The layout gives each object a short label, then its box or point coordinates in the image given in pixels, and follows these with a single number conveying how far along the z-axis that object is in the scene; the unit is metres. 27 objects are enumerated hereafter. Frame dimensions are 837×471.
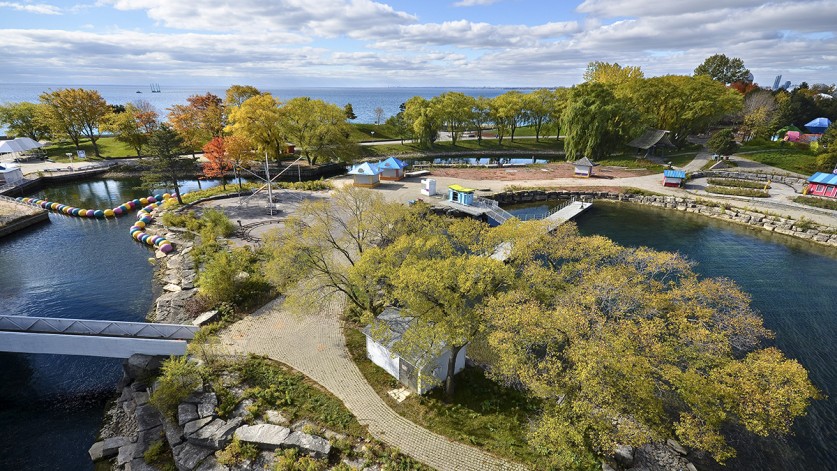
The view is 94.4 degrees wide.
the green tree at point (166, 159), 41.44
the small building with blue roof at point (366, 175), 52.94
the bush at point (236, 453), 15.40
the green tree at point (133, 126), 61.88
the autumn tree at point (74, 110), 64.81
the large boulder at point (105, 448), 17.28
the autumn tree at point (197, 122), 61.88
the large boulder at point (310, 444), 15.66
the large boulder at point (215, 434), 16.26
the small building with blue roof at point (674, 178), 55.19
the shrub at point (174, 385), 17.69
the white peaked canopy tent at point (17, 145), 59.62
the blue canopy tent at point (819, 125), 77.94
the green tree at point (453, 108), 76.94
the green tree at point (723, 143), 62.06
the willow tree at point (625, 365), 13.89
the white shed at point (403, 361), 18.13
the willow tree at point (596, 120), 65.12
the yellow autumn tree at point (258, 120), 52.56
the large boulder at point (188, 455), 15.70
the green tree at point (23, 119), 69.18
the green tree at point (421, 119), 75.38
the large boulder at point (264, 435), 16.02
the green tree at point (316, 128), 56.38
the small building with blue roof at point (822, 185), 47.03
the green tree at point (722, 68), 101.12
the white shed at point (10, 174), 51.00
